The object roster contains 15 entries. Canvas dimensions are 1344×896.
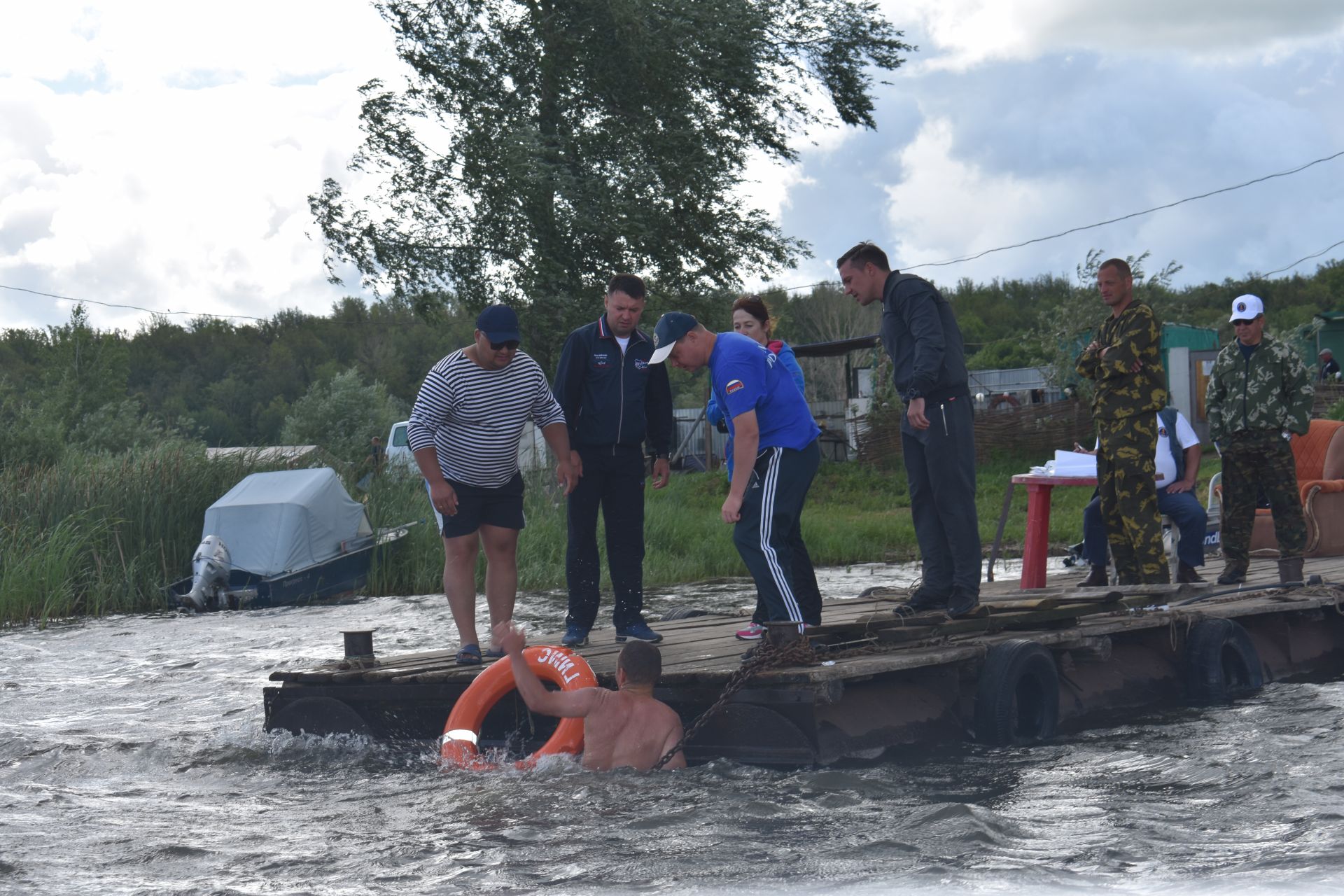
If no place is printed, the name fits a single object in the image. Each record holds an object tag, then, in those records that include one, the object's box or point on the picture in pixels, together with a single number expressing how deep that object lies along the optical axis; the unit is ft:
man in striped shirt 45.55
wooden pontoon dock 39.27
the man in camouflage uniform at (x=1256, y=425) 57.98
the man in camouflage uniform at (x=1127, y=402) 51.98
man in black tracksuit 44.78
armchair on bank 74.84
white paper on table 60.90
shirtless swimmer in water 39.50
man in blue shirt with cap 40.86
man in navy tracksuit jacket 47.11
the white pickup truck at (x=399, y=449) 126.82
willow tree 143.02
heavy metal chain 38.86
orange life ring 41.29
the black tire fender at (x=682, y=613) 59.62
